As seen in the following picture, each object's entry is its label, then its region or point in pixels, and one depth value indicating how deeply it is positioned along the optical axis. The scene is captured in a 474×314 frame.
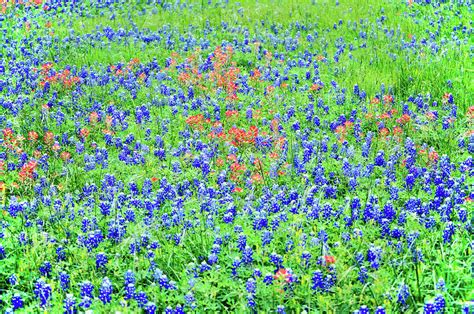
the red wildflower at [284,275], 4.57
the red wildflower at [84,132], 7.77
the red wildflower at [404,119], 7.74
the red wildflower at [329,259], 4.61
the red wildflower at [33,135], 7.55
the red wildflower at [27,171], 6.60
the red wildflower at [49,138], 7.62
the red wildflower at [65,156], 7.12
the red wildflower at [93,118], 8.20
